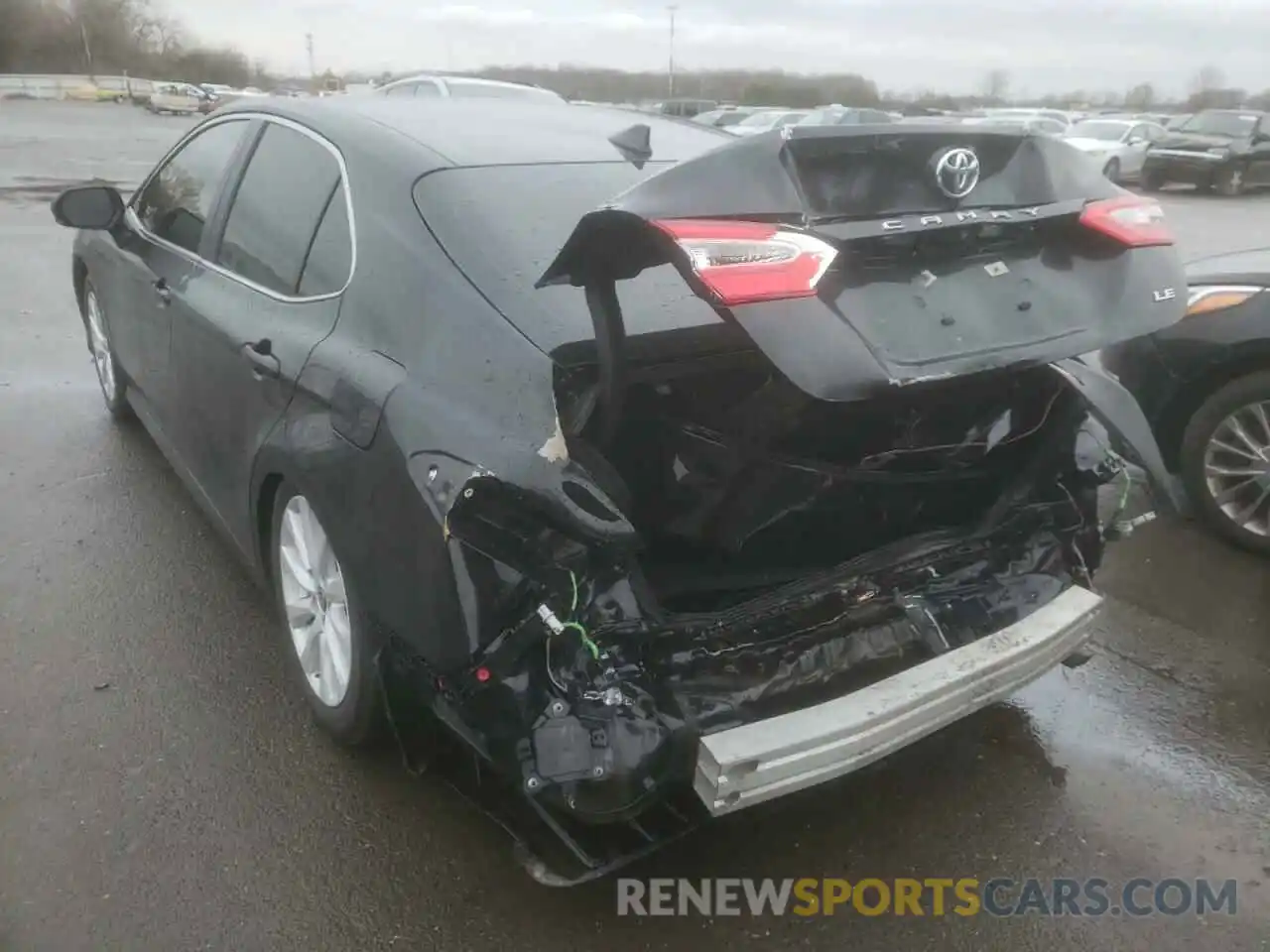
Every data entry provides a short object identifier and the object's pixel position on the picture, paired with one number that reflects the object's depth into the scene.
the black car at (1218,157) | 21.89
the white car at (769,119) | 23.75
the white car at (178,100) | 42.78
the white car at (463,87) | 13.61
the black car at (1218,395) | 4.09
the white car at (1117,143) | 23.27
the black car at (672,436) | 1.99
